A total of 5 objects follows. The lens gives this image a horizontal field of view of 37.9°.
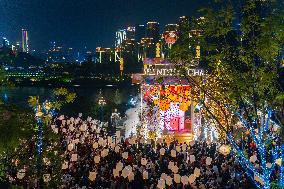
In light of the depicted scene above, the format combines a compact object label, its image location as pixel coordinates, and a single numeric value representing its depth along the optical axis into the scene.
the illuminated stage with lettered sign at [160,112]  24.11
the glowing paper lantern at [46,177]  8.39
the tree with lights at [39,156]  7.48
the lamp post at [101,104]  42.08
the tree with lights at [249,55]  8.99
